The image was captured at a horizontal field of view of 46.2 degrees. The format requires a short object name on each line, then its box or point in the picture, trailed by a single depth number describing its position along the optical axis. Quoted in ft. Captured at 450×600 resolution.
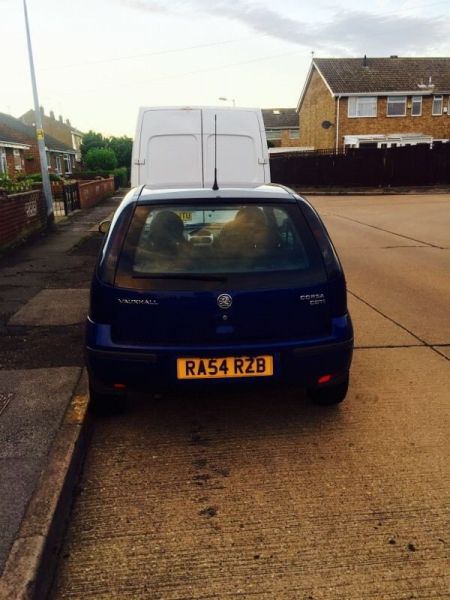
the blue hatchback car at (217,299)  10.17
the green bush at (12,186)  43.01
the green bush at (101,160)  149.89
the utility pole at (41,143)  46.39
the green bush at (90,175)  119.85
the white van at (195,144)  26.48
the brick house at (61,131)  200.54
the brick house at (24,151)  109.81
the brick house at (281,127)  190.90
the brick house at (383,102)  124.67
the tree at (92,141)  199.21
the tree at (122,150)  190.90
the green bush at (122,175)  135.42
